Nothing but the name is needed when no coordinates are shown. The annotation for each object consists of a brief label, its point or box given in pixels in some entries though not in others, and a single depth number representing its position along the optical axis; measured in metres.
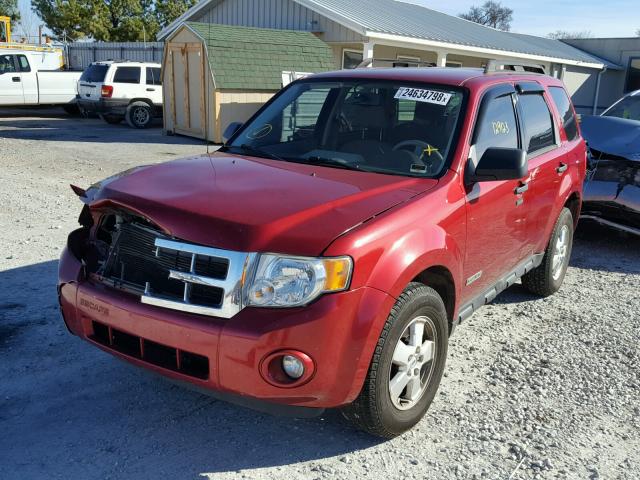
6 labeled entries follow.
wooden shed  15.20
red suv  2.70
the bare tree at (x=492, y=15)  73.25
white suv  18.05
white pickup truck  18.89
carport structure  17.03
